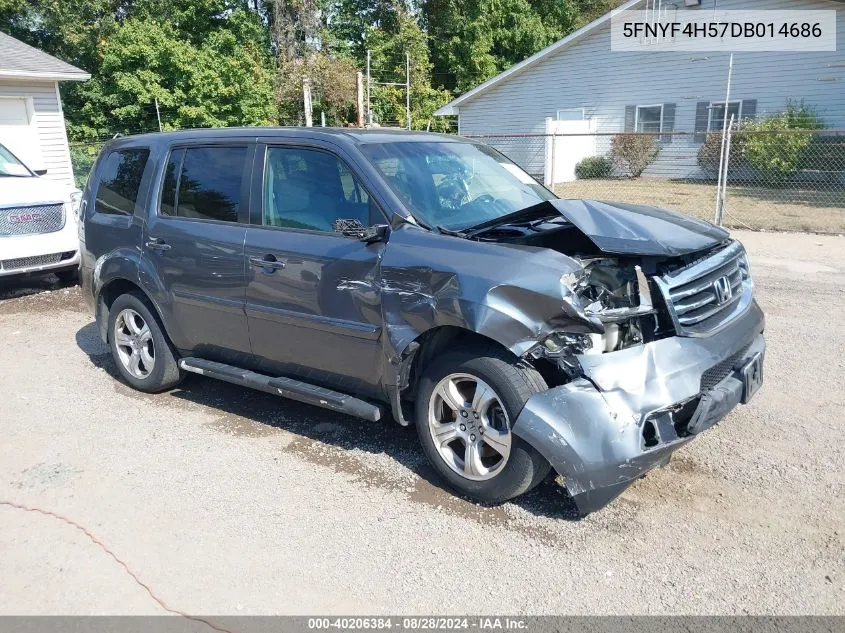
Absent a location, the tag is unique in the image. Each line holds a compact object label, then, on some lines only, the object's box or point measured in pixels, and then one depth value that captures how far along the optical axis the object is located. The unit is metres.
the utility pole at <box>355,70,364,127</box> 19.47
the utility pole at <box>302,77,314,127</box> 23.81
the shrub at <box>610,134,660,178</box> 19.53
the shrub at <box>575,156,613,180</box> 21.05
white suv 8.61
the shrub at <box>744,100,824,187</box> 16.64
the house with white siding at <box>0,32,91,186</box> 15.09
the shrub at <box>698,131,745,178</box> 17.88
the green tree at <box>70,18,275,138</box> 24.95
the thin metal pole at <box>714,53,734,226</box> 12.05
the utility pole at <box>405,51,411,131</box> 31.36
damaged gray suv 3.29
